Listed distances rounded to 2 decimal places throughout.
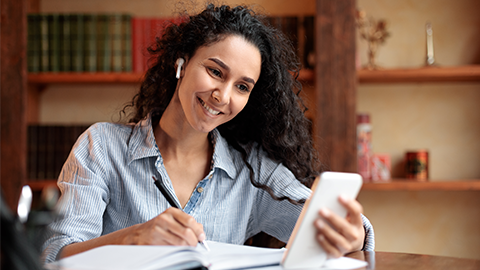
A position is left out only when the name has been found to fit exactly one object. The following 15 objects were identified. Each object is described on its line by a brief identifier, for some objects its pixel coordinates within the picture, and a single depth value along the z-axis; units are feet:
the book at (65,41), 6.77
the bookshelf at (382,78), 6.50
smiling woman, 3.68
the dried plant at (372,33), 7.07
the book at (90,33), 6.77
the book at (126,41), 6.79
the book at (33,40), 6.78
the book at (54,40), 6.78
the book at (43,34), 6.78
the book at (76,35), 6.77
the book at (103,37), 6.78
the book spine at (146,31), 6.81
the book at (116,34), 6.79
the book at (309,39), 6.77
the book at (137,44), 6.82
